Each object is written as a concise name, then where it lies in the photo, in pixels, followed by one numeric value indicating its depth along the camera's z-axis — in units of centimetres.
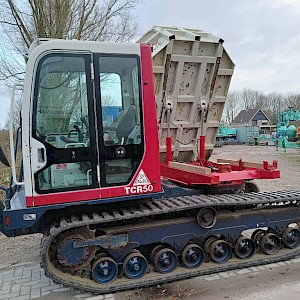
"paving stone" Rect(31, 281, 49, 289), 404
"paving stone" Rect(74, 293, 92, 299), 376
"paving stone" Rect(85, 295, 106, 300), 369
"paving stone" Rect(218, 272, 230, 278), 413
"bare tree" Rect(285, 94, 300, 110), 6117
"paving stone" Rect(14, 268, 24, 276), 442
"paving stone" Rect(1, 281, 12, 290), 406
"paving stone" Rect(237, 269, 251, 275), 420
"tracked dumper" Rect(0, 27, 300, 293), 347
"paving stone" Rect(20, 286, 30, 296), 391
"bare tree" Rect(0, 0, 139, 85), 1273
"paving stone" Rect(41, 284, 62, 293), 397
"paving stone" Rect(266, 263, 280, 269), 434
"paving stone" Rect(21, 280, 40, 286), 413
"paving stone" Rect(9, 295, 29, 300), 379
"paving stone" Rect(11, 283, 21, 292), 400
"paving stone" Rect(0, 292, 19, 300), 385
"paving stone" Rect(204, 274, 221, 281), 408
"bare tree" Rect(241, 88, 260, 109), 7398
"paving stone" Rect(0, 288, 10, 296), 394
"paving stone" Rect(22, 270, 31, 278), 435
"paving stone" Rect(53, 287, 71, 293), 394
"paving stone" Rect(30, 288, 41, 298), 383
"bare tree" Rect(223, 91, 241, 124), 7066
